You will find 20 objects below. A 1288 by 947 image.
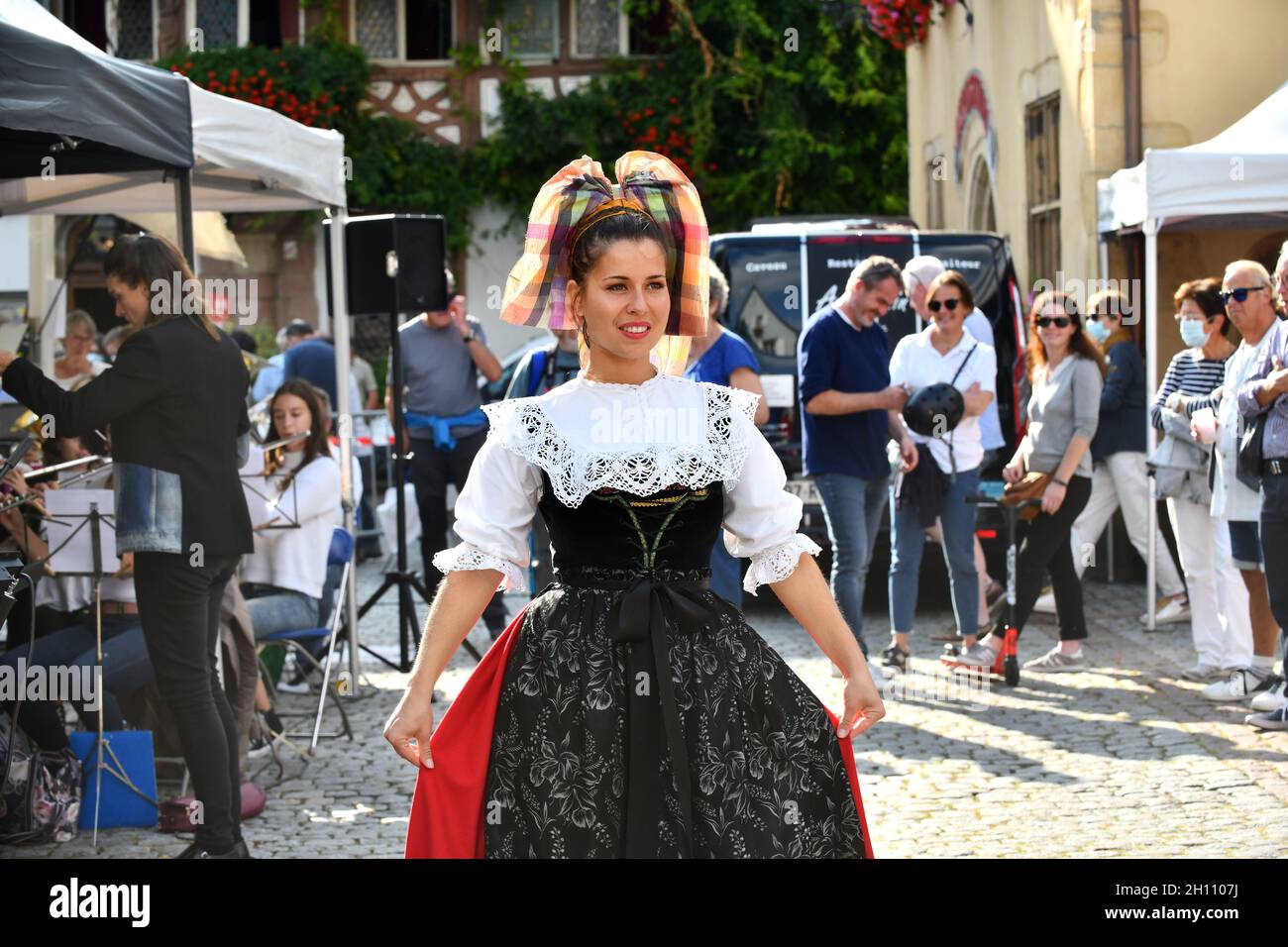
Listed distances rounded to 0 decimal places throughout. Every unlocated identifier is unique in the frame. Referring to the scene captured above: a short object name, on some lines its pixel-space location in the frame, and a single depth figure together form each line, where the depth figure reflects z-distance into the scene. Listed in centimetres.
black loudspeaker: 938
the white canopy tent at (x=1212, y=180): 887
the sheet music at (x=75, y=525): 626
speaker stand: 920
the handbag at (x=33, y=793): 594
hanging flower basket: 1802
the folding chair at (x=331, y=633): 744
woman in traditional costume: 334
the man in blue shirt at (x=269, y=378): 1423
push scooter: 834
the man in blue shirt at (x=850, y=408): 811
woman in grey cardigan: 847
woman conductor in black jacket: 539
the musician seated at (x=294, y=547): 750
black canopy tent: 533
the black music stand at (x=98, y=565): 610
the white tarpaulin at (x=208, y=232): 1052
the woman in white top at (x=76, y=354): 1168
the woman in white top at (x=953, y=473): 865
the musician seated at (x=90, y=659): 620
